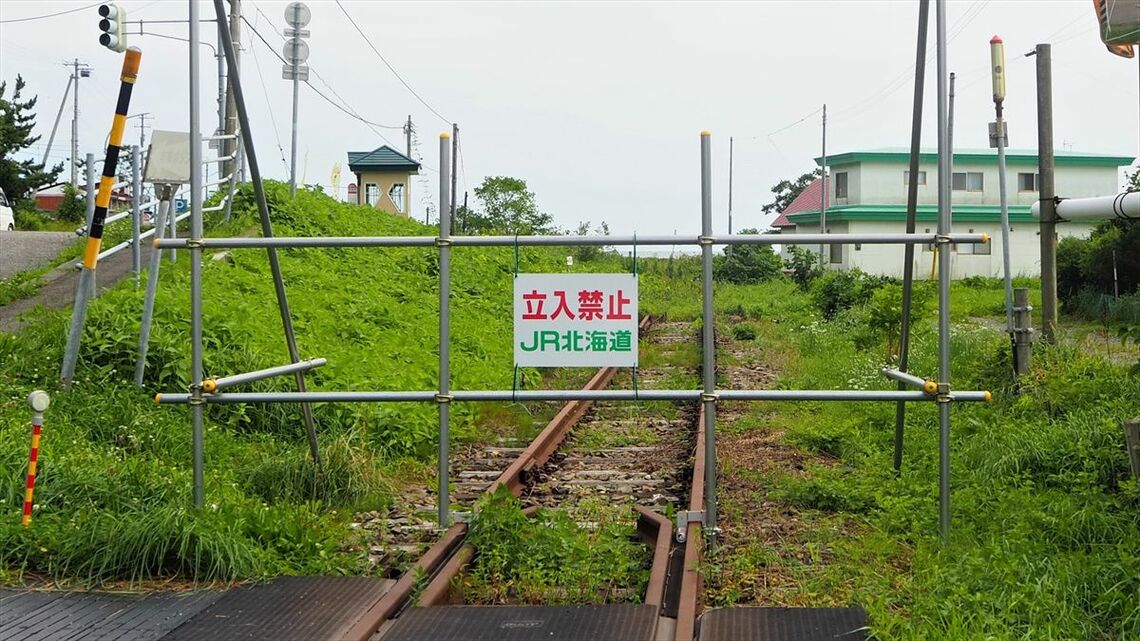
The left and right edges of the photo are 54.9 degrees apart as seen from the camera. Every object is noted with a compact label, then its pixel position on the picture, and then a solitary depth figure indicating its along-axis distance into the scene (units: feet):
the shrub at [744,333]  68.69
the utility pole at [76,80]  185.31
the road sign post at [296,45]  58.65
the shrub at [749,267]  123.44
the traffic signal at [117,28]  30.86
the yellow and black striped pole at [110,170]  23.47
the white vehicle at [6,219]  98.86
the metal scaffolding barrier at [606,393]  19.34
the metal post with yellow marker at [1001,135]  35.55
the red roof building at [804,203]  177.68
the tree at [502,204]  117.91
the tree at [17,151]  151.43
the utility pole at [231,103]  58.54
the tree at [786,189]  235.58
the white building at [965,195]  143.84
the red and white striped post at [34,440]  19.48
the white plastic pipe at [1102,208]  22.02
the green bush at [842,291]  83.65
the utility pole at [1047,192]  38.45
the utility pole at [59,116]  177.47
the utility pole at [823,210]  122.92
